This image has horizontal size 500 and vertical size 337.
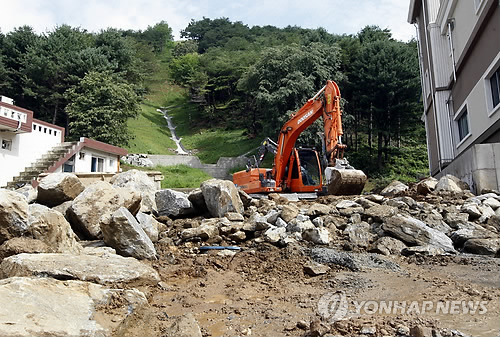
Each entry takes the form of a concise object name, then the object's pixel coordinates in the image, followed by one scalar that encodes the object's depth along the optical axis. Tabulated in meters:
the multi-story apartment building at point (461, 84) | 9.11
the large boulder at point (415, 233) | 5.58
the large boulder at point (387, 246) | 5.47
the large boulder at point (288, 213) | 6.80
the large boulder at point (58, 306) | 2.54
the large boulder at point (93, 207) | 6.03
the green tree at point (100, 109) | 27.25
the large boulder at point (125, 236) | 5.14
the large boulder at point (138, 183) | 8.36
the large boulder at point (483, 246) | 5.29
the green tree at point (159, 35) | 96.88
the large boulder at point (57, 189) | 6.85
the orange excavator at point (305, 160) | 10.74
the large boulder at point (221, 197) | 7.51
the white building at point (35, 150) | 19.67
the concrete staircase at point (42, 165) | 19.47
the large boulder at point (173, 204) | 8.02
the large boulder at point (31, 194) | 7.25
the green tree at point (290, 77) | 26.00
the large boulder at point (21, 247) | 4.28
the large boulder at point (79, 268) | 3.69
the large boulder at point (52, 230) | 4.69
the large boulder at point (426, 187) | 9.01
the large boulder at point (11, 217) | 4.53
